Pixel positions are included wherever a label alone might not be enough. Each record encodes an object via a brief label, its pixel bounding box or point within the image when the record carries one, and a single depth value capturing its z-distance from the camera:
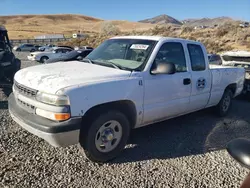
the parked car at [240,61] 5.78
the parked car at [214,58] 8.53
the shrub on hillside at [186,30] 29.48
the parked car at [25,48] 30.17
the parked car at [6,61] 6.11
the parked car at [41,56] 16.78
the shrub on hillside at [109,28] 56.49
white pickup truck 2.41
